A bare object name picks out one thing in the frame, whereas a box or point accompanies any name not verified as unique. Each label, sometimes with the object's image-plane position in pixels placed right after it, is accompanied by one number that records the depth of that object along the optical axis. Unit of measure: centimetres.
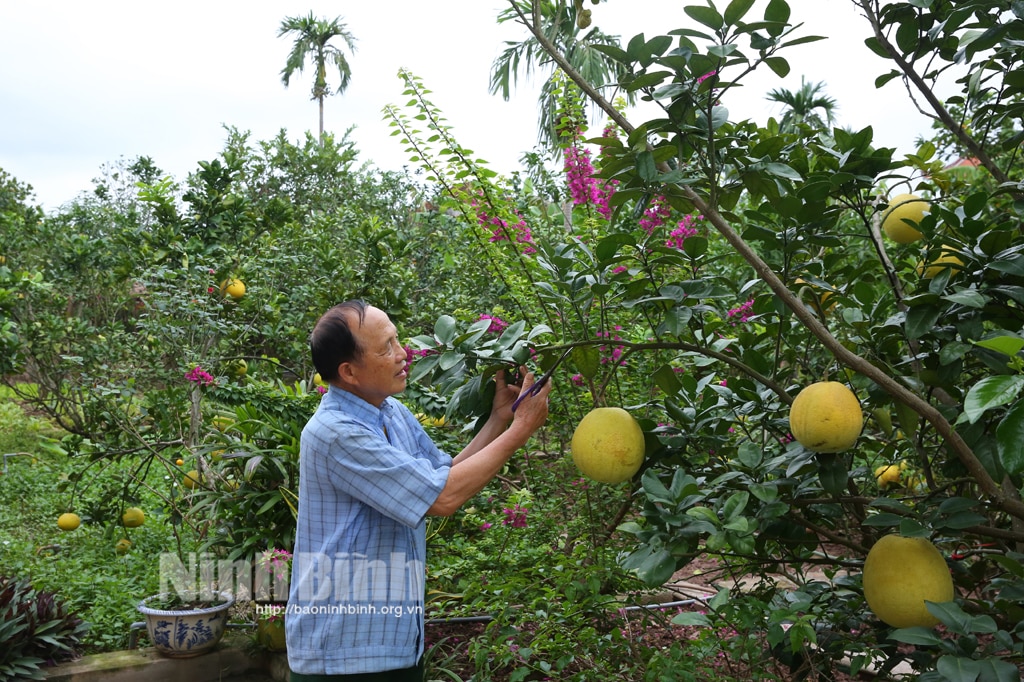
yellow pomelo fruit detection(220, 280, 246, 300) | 440
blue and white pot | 317
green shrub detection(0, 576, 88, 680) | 302
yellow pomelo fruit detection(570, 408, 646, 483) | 146
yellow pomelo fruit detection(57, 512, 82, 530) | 471
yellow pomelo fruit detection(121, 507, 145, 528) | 443
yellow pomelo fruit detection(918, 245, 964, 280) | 154
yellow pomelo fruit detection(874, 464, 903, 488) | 337
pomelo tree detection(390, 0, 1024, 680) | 134
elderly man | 156
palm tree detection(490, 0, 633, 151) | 1423
